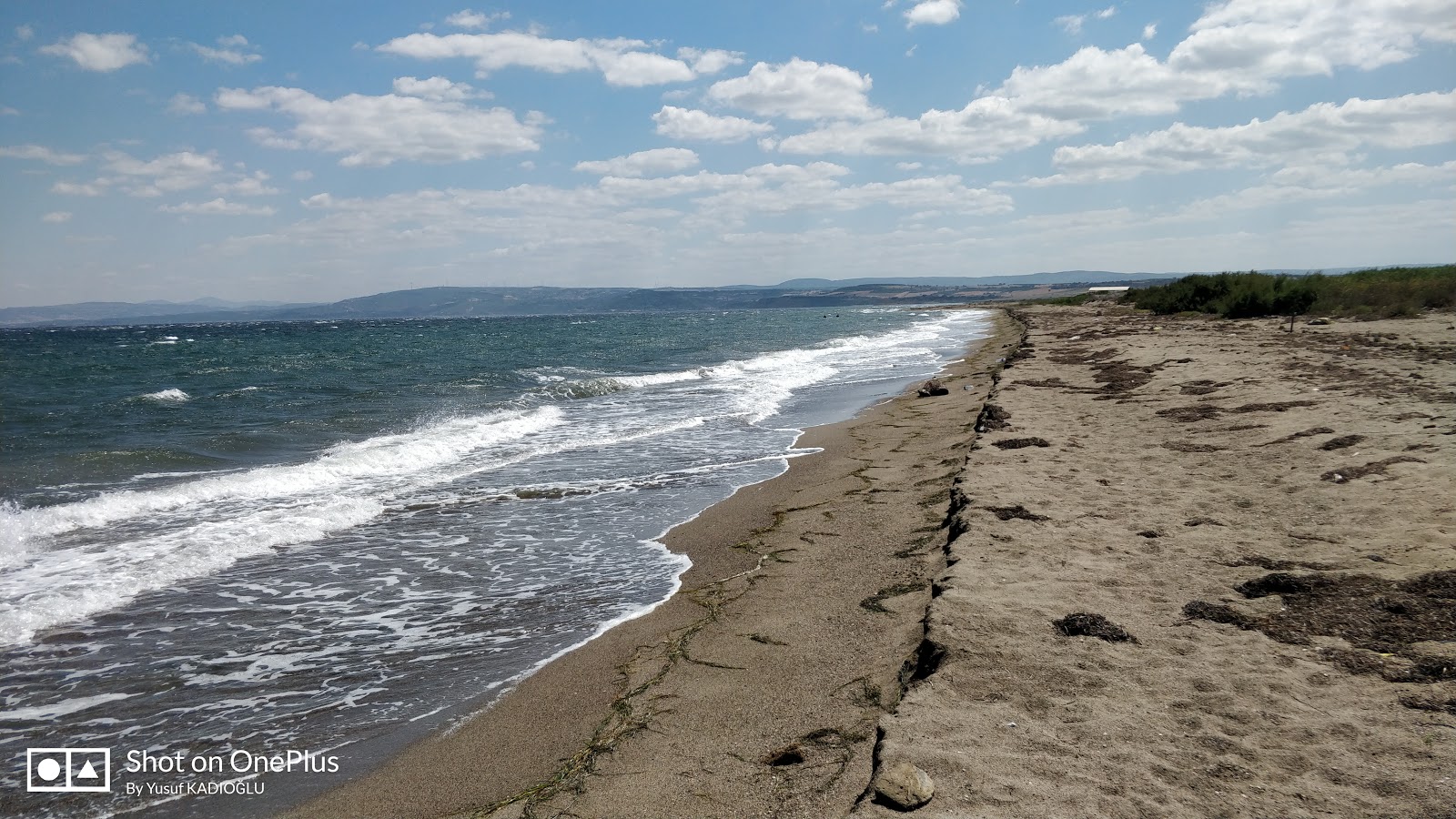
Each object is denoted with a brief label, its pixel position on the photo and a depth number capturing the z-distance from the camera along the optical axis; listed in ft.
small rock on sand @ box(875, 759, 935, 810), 10.88
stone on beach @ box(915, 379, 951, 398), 60.13
